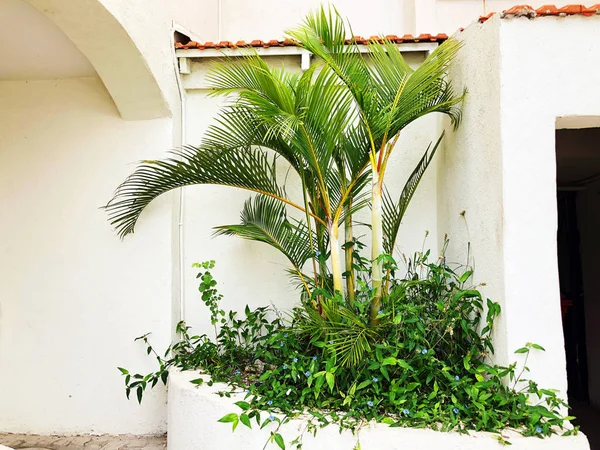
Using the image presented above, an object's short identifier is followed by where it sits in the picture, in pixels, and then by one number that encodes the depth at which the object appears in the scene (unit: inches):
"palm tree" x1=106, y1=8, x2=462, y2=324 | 106.1
